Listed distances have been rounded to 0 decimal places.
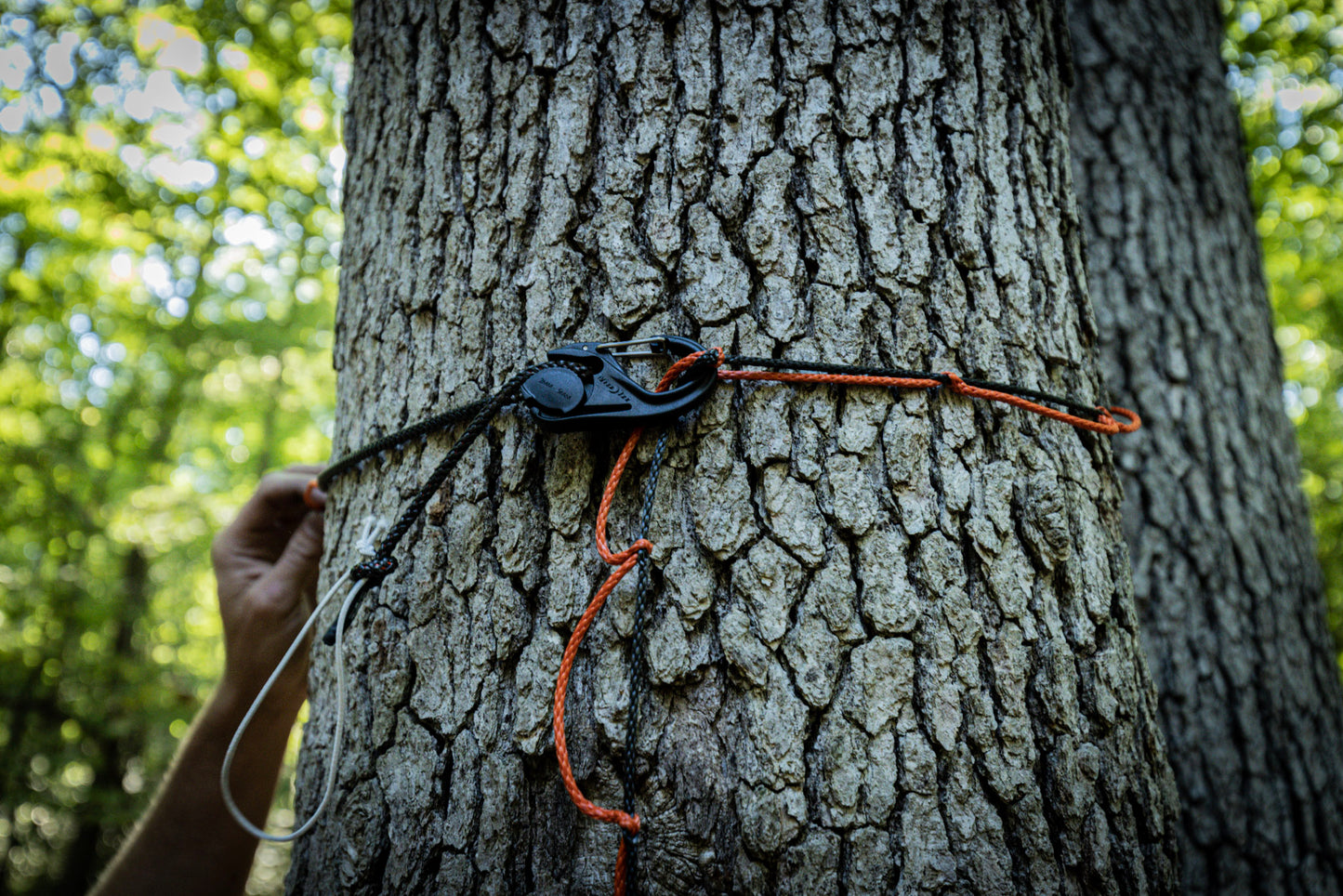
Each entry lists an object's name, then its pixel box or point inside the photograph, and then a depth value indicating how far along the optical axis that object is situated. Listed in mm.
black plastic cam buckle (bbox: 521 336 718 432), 585
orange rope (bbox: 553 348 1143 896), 553
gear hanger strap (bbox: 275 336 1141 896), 576
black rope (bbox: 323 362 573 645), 610
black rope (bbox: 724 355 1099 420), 598
